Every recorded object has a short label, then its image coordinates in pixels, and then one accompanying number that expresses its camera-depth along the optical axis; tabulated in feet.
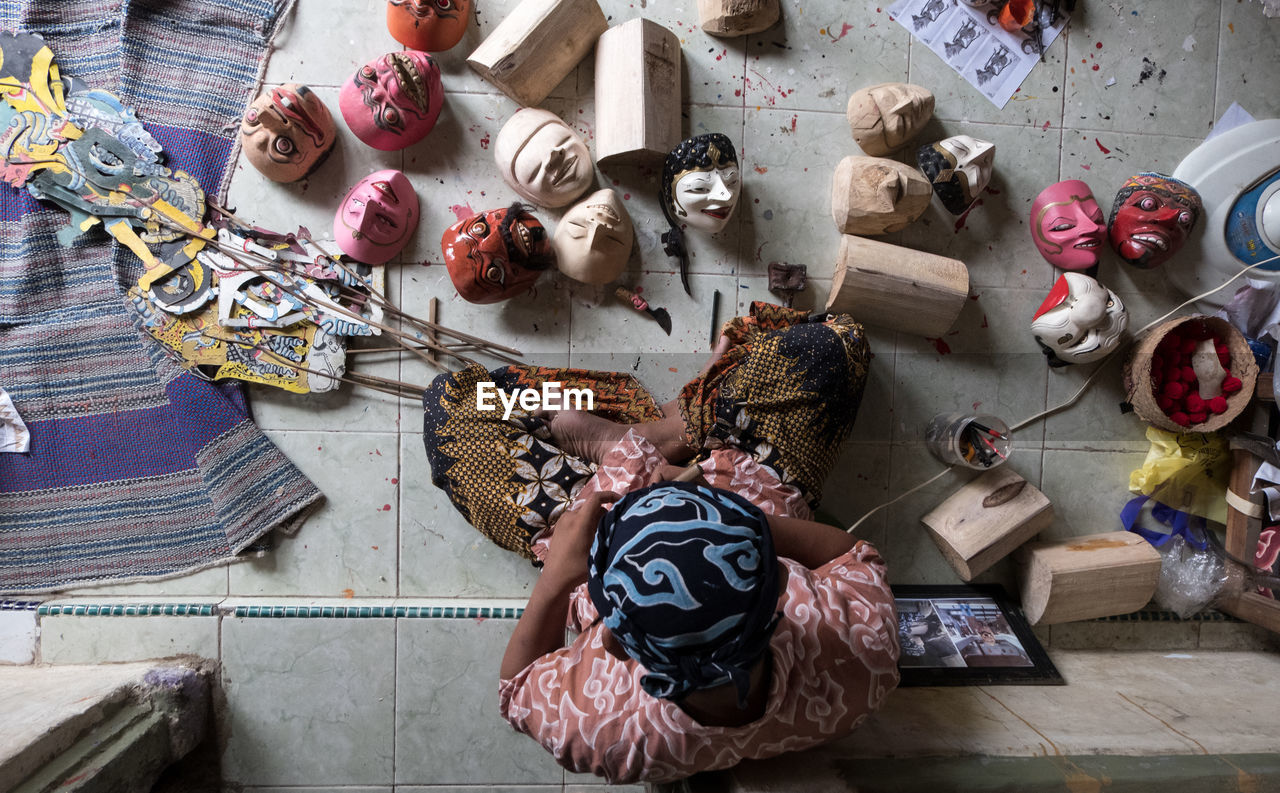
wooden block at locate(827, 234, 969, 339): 7.37
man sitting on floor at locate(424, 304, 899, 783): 3.54
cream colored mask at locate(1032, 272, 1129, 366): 7.38
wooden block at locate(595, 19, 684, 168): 7.19
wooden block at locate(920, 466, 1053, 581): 7.53
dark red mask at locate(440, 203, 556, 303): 7.02
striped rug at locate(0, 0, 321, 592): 7.28
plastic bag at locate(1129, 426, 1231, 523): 8.02
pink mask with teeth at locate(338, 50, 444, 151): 7.04
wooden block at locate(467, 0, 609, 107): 7.17
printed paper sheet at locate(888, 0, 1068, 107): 7.98
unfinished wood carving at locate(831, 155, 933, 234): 7.36
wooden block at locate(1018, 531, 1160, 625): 7.57
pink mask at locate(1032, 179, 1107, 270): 7.74
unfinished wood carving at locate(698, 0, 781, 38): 7.39
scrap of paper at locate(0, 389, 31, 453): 7.30
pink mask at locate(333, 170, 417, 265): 7.18
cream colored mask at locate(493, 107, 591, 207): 7.11
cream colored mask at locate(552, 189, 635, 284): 7.09
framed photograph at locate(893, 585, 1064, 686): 7.59
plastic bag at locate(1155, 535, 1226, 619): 8.12
